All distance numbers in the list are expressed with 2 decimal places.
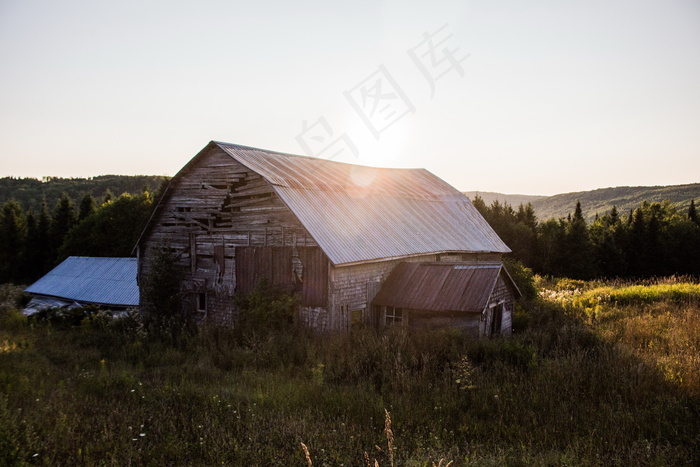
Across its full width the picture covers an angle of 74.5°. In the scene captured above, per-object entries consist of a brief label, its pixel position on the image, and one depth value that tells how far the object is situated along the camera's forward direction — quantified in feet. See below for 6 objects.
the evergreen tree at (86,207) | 174.91
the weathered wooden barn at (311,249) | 49.47
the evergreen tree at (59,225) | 173.78
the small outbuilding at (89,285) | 89.66
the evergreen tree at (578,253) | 138.41
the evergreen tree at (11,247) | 169.07
